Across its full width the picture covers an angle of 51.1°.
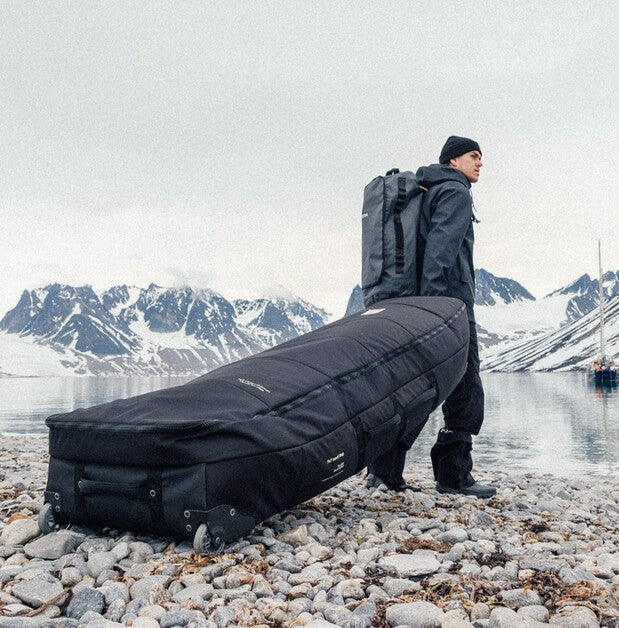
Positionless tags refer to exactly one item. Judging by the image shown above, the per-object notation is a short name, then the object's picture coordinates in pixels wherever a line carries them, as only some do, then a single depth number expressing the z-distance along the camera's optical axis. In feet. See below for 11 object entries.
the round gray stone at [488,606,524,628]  8.95
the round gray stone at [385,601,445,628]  9.09
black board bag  11.88
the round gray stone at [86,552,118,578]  11.50
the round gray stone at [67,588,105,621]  9.78
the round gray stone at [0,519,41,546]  13.26
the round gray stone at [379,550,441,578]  11.20
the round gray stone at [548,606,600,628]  8.94
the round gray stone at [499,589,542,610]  9.82
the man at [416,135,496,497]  18.60
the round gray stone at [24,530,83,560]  12.44
